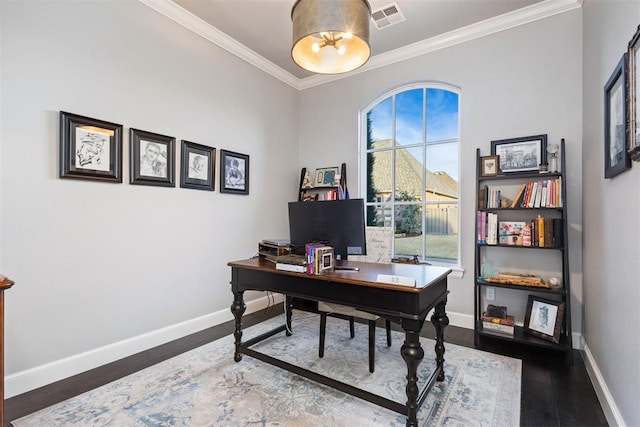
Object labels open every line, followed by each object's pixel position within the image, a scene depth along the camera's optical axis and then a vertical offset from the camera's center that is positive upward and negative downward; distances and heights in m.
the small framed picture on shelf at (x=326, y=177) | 4.01 +0.49
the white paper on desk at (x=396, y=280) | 1.58 -0.36
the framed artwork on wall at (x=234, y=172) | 3.32 +0.46
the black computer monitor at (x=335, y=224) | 2.02 -0.08
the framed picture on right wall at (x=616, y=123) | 1.57 +0.53
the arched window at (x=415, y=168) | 3.38 +0.55
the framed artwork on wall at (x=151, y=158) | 2.55 +0.48
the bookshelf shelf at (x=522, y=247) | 2.52 -0.30
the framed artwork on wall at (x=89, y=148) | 2.16 +0.49
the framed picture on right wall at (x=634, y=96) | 1.41 +0.57
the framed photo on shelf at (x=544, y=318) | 2.52 -0.91
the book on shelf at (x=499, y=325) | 2.73 -1.02
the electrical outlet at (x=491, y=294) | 2.98 -0.80
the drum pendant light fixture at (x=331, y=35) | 1.61 +1.06
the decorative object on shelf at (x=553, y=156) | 2.63 +0.51
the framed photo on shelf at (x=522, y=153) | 2.75 +0.57
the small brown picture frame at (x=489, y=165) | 2.89 +0.47
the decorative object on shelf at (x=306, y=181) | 4.17 +0.44
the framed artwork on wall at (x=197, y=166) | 2.95 +0.47
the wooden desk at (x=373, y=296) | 1.59 -0.51
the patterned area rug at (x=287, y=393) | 1.71 -1.17
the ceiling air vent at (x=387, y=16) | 2.80 +1.90
